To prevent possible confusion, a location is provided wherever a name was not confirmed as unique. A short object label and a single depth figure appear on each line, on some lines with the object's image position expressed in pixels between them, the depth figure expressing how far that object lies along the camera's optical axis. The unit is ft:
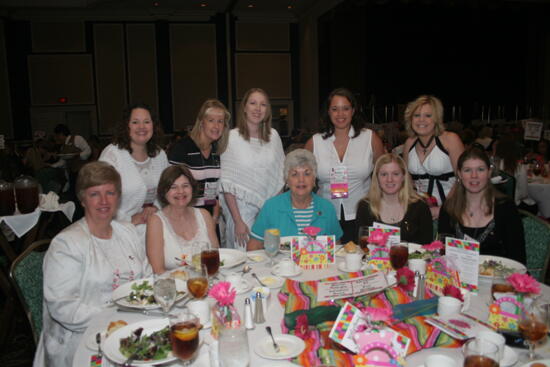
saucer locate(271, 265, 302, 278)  6.93
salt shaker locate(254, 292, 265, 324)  5.37
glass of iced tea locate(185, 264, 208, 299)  5.71
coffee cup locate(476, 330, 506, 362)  4.31
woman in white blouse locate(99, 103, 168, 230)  10.23
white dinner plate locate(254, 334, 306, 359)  4.52
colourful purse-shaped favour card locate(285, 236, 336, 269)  7.27
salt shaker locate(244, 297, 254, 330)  5.18
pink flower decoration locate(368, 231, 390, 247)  6.83
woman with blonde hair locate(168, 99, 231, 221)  11.51
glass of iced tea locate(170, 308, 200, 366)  4.29
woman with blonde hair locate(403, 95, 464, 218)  10.92
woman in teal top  9.12
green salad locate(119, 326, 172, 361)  4.49
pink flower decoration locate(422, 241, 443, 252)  6.55
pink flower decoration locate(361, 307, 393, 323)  4.28
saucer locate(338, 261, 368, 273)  7.11
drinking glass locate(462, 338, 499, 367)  3.79
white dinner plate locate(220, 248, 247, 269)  7.25
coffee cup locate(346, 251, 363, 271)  7.06
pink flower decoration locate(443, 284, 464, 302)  5.44
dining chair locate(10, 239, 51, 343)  6.82
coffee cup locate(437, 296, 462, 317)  5.08
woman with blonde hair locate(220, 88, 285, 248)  11.66
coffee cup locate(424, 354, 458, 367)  4.13
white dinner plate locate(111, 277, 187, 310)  5.74
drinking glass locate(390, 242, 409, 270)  6.42
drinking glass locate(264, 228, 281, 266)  7.15
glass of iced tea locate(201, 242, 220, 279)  6.33
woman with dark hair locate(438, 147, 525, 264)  8.16
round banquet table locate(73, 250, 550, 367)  4.52
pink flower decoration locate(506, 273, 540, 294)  4.99
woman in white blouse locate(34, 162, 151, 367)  6.41
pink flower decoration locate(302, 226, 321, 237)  7.32
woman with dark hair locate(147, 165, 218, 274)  8.06
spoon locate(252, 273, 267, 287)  6.56
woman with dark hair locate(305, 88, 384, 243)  11.43
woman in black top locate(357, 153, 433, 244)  9.00
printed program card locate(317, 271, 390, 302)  5.31
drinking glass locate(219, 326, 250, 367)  4.19
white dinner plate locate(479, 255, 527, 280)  6.42
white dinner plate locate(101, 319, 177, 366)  4.43
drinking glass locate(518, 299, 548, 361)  4.44
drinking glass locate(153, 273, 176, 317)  5.39
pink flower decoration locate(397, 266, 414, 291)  5.91
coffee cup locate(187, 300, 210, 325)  5.35
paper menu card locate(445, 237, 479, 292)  6.01
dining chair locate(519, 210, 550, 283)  8.32
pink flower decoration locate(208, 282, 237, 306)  5.02
